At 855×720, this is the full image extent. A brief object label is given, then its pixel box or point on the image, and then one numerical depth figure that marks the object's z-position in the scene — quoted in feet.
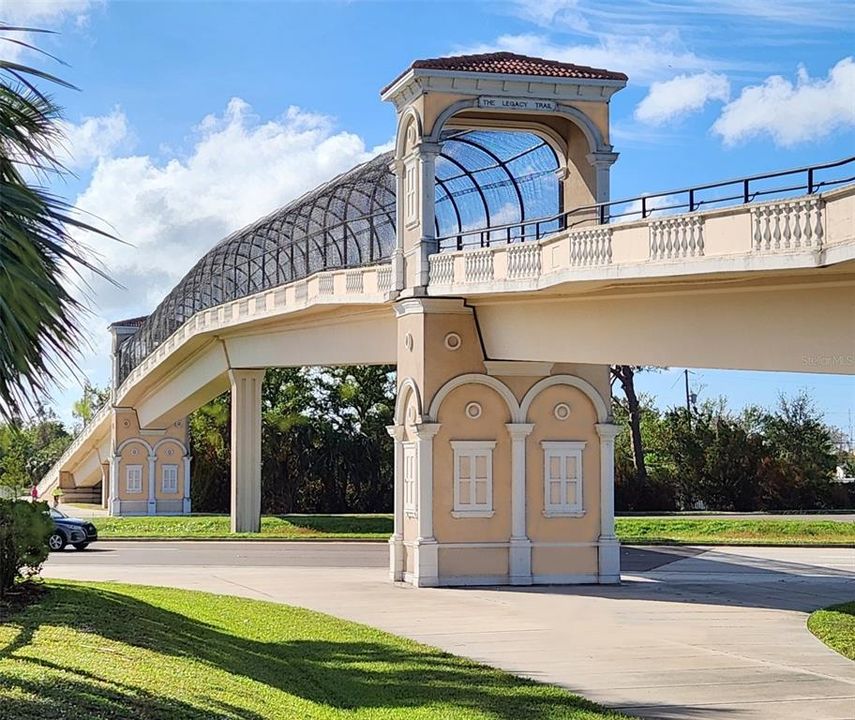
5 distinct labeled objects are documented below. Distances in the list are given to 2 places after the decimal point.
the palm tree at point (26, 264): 38.99
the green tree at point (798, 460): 205.36
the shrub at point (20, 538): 57.16
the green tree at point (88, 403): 303.48
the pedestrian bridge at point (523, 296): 59.47
